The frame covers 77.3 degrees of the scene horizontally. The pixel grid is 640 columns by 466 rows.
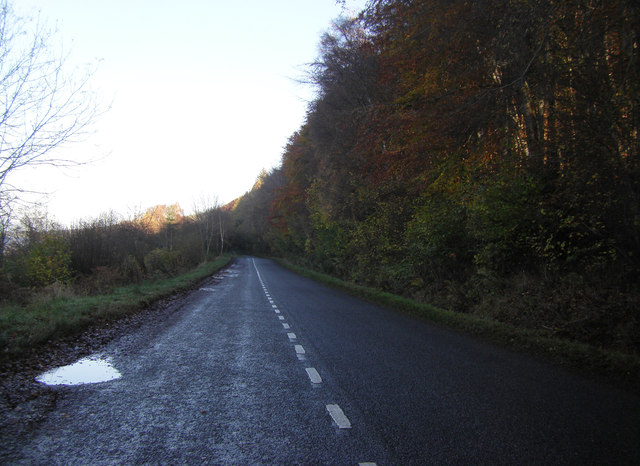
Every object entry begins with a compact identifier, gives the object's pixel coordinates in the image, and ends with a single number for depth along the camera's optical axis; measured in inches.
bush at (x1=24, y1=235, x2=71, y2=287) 705.0
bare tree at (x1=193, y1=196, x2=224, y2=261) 2396.7
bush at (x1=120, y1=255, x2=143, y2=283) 860.6
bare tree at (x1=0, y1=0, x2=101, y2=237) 255.0
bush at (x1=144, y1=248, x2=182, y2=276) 1033.5
